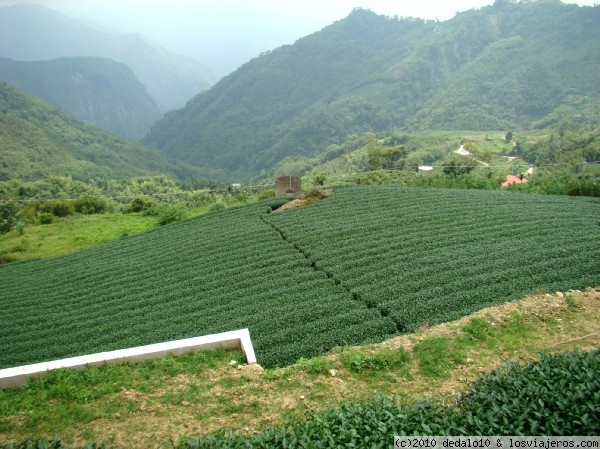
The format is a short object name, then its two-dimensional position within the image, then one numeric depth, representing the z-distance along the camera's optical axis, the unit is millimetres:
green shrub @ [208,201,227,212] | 23616
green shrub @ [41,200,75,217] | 29328
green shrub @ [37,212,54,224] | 28141
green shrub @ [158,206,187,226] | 22973
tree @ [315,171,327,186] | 31766
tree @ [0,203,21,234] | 27453
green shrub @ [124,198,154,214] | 31453
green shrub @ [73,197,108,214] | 31066
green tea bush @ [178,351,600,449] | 4535
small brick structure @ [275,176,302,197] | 22484
